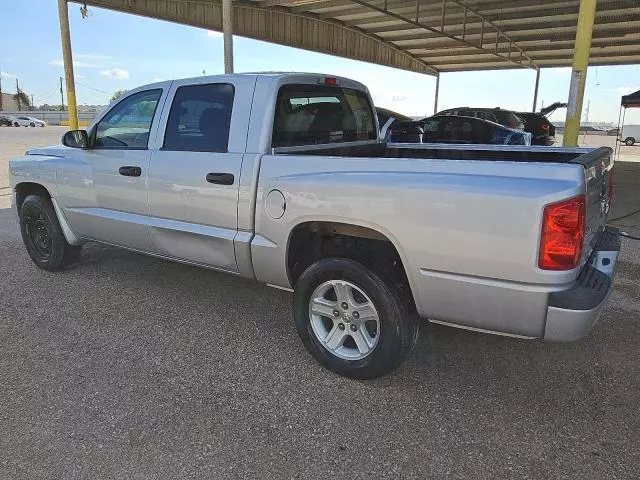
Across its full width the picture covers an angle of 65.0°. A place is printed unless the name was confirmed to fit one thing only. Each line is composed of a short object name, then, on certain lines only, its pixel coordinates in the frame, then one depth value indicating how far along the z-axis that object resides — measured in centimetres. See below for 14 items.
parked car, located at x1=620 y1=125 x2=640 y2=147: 4050
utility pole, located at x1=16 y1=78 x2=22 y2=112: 8341
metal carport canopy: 1566
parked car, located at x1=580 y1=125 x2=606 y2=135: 6364
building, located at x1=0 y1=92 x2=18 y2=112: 8475
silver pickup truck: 243
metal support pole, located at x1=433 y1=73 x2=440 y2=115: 2797
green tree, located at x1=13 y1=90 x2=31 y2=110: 8425
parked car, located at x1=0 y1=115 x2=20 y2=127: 5206
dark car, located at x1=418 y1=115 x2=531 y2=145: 1201
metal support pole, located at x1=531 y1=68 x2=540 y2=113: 2569
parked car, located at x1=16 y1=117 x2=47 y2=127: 5269
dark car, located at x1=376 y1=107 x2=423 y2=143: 971
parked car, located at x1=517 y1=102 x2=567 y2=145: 1608
